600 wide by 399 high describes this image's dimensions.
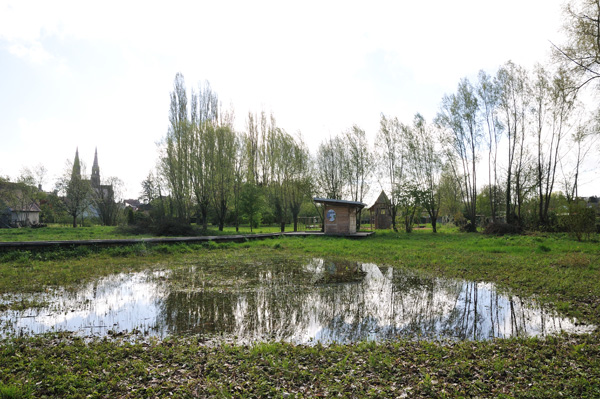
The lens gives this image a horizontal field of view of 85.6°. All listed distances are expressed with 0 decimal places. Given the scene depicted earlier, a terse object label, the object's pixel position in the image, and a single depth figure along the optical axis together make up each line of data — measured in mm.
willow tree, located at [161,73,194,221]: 32281
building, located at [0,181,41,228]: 38994
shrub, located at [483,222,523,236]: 27797
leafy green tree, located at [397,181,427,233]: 34250
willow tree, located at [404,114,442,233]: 35375
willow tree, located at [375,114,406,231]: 36156
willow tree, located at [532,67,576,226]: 28406
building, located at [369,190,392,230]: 41688
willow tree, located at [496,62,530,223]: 30016
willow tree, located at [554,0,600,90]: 13453
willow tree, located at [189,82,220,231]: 31828
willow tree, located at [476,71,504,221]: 31297
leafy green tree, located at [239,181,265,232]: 30953
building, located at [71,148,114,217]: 43094
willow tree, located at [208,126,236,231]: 32031
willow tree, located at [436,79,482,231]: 32750
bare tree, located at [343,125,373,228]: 37281
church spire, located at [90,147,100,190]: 53000
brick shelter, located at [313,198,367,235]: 29297
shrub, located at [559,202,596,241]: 19688
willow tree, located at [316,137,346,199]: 37719
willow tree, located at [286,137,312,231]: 36938
